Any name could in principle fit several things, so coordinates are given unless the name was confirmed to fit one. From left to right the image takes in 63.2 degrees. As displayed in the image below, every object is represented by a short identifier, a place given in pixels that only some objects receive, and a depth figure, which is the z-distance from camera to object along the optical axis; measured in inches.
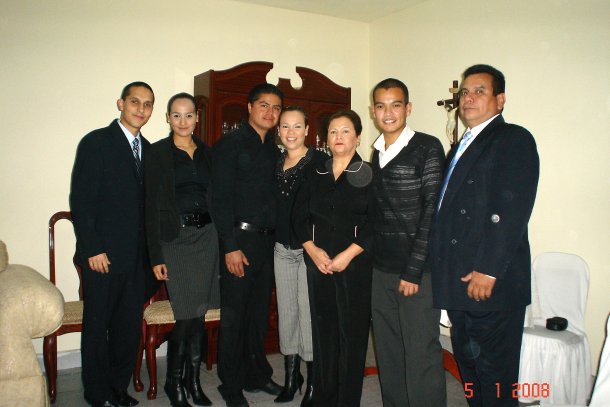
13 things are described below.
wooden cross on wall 132.6
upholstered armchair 81.0
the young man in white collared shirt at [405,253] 82.8
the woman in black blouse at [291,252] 97.0
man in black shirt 98.0
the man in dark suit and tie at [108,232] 98.3
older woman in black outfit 87.9
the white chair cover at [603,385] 53.3
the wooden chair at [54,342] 110.0
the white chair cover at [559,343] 99.8
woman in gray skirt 97.3
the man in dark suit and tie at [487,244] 74.3
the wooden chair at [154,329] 111.8
